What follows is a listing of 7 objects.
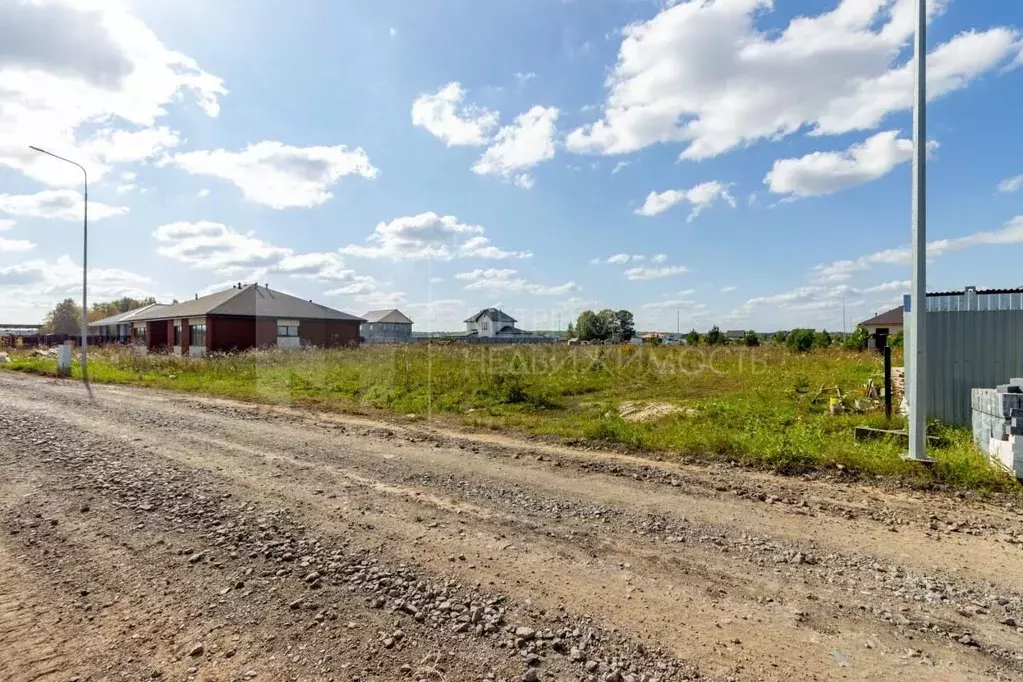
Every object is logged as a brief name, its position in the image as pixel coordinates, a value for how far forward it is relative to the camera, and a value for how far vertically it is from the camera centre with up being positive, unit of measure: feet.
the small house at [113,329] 178.27 +6.80
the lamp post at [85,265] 67.62 +10.35
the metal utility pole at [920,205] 21.70 +5.99
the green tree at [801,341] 109.50 +2.19
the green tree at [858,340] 102.90 +2.14
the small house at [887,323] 130.21 +7.27
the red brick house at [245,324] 103.09 +5.19
